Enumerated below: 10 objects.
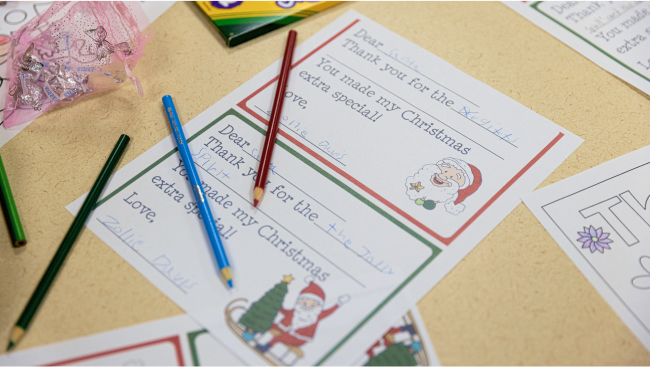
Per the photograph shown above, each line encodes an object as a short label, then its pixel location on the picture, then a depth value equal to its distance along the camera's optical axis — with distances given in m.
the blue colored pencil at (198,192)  0.44
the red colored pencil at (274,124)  0.49
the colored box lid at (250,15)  0.64
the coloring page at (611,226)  0.45
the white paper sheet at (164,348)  0.40
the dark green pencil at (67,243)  0.41
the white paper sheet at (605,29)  0.63
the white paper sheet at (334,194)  0.43
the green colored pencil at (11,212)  0.46
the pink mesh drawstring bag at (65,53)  0.56
